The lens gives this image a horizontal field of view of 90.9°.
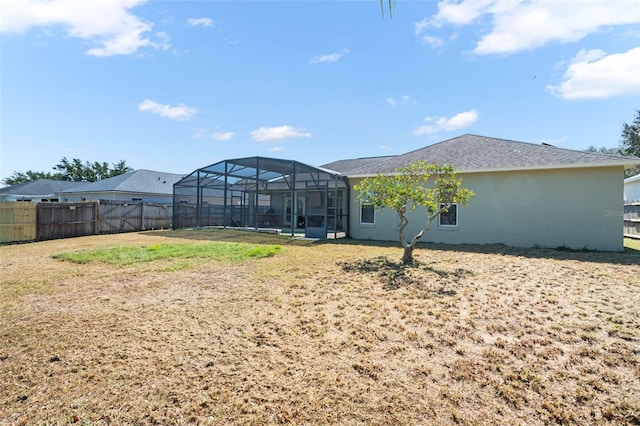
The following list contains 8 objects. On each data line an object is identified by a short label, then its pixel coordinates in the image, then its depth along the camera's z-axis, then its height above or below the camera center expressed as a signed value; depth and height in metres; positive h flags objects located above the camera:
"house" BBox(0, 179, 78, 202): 28.39 +1.64
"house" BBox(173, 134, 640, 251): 9.44 +0.43
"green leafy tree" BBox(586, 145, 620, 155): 34.34 +8.32
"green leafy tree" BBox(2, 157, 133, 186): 42.00 +5.02
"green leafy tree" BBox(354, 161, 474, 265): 7.49 +0.47
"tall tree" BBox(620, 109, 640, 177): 29.81 +7.03
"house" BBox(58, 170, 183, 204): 22.81 +1.45
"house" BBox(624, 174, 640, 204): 16.34 +1.11
